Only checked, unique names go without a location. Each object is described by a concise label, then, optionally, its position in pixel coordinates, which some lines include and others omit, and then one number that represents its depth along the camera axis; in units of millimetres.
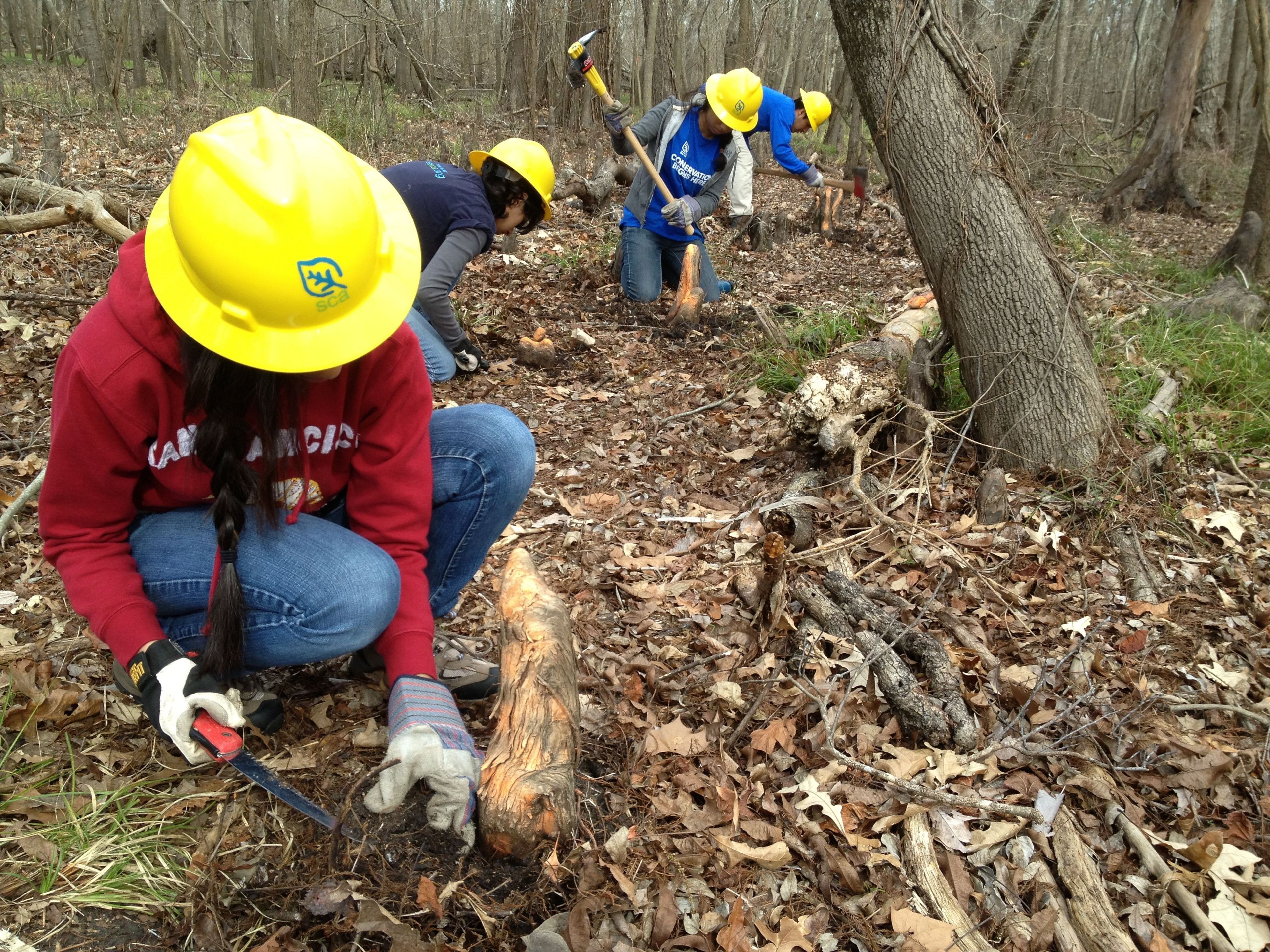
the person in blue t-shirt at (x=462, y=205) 4070
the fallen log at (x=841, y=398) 3234
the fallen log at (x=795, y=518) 2686
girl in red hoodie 1462
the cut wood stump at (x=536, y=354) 4887
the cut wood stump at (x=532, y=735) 1599
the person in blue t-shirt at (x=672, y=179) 5836
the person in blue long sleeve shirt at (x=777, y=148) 6285
